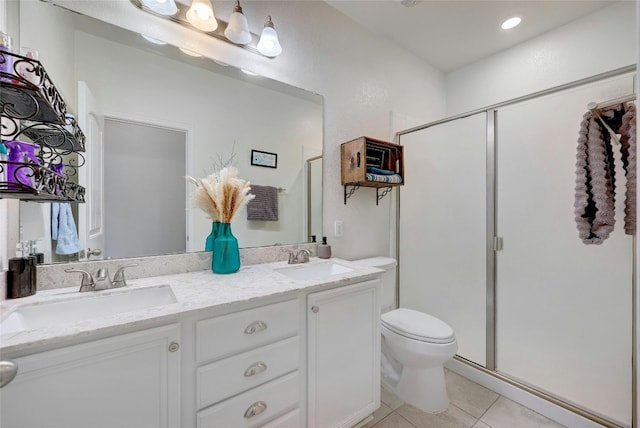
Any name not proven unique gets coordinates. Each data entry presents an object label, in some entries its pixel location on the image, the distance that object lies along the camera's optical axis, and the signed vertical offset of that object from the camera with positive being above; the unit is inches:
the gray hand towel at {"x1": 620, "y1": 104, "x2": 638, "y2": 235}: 45.5 +9.2
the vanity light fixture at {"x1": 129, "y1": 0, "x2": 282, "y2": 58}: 51.8 +38.5
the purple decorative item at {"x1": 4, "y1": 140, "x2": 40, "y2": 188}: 29.5 +6.4
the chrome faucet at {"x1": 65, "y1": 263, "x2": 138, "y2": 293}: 39.9 -10.3
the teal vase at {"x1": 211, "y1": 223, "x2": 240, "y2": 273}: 51.4 -7.4
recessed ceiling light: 77.9 +56.5
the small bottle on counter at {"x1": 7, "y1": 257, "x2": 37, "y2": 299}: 35.8 -8.7
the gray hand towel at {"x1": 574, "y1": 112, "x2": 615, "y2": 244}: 47.8 +5.0
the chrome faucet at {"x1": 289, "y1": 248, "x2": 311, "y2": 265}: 63.3 -10.5
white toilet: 59.2 -32.5
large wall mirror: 43.7 +17.1
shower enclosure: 54.7 -10.6
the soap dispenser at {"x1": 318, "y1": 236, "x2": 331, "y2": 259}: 69.1 -9.8
